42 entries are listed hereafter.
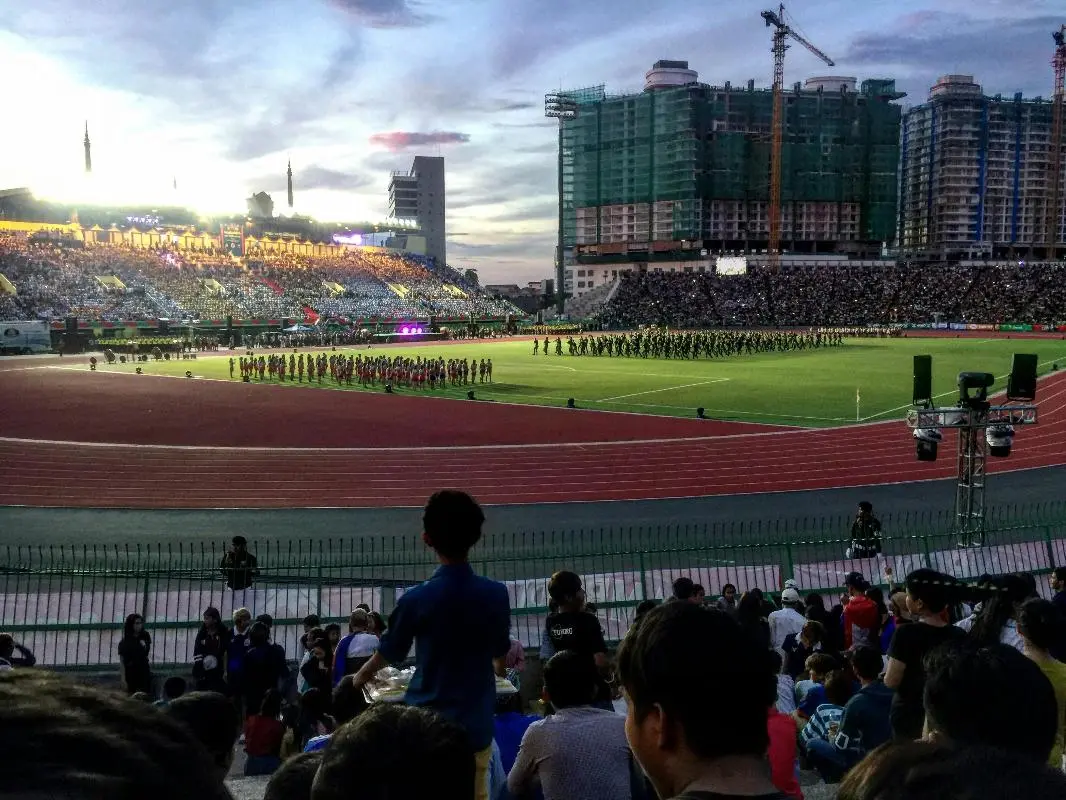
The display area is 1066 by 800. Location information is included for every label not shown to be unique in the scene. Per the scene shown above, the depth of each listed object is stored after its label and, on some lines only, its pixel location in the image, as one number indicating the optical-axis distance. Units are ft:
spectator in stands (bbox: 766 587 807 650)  30.91
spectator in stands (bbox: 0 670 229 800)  3.42
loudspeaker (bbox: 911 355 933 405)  52.80
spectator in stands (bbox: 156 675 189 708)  22.13
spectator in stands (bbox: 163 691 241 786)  10.44
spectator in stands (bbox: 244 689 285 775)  21.22
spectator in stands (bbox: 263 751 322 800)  6.93
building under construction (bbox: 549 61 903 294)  469.98
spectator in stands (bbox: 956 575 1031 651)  16.93
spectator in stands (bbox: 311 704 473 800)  5.52
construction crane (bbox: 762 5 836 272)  459.32
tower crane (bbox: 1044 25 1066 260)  440.86
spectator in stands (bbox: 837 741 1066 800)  4.58
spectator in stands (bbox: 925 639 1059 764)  8.62
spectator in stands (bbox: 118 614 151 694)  29.89
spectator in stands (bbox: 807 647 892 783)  16.52
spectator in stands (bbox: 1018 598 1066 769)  15.83
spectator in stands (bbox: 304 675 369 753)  17.52
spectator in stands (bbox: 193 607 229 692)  29.68
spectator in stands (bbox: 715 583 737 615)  34.04
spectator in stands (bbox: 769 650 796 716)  22.89
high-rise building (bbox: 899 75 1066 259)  518.37
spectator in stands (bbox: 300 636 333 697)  26.32
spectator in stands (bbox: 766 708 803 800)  13.82
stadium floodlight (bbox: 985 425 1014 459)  52.65
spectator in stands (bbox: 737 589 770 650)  27.40
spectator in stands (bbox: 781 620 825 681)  27.22
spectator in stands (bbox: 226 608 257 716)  27.37
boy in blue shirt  13.42
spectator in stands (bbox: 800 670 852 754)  18.75
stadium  37.58
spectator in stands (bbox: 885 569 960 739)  15.03
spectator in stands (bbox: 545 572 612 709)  18.56
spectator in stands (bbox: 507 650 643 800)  11.99
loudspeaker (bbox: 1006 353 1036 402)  52.80
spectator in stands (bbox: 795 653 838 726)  21.57
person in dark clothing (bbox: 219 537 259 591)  39.06
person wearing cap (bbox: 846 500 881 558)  47.65
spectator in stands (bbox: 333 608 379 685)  24.67
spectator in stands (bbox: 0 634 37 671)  27.84
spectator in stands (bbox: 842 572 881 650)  31.17
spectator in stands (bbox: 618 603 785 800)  7.00
